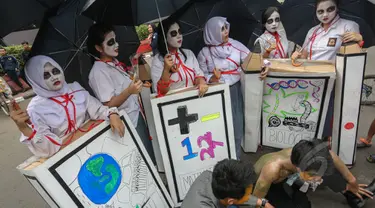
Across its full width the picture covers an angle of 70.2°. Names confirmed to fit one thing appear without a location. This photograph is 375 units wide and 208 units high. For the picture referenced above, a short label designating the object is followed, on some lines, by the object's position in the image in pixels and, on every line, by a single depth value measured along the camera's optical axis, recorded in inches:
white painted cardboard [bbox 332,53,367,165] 82.3
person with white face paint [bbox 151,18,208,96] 82.7
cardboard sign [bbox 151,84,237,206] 77.0
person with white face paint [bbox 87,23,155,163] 72.3
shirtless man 65.9
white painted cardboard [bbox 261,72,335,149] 92.0
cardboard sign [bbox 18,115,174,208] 57.1
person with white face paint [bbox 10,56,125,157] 59.7
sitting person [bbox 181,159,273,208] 56.1
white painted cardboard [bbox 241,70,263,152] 94.7
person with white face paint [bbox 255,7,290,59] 99.3
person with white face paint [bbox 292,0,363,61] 87.4
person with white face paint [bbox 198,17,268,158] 92.4
